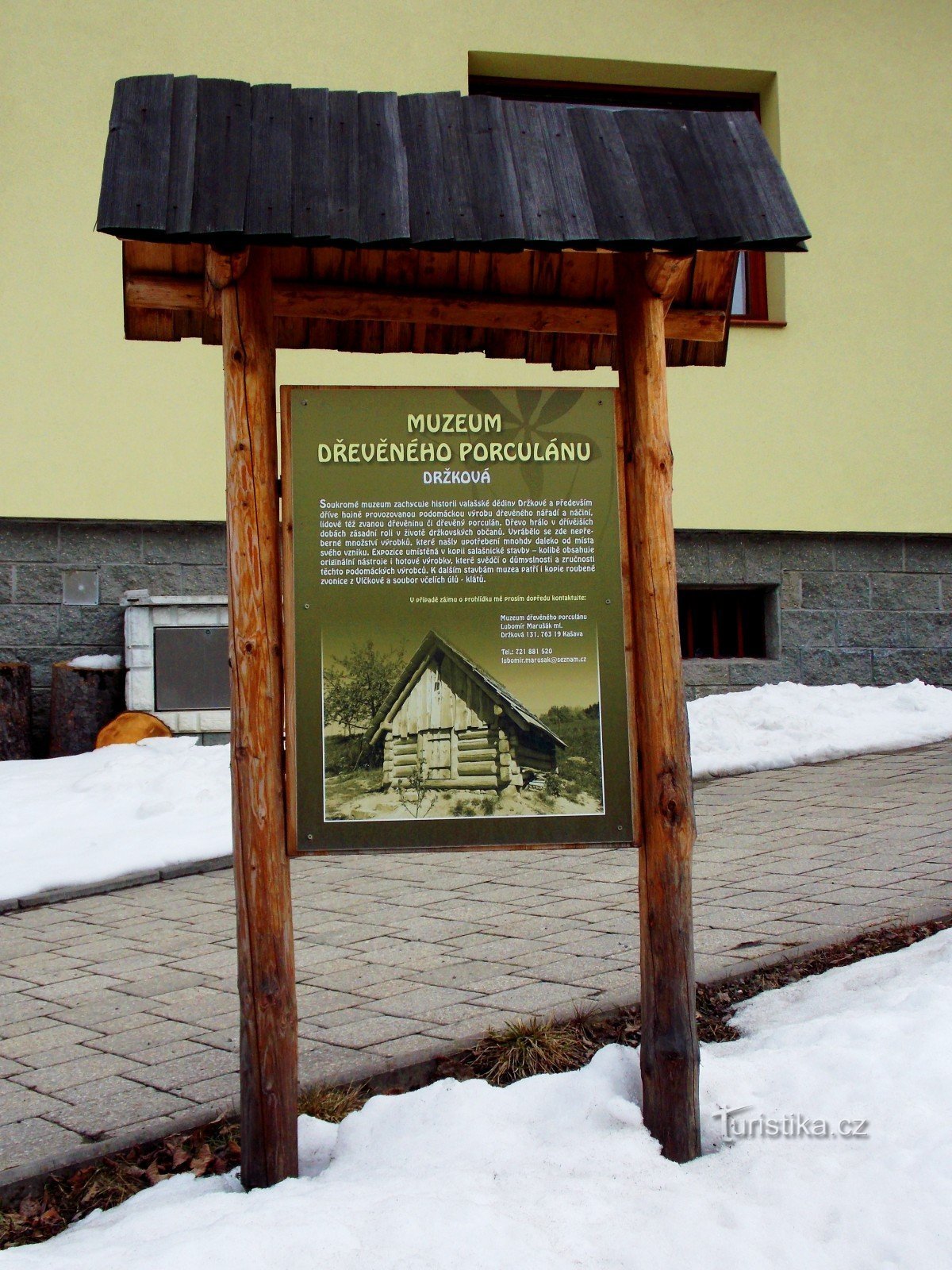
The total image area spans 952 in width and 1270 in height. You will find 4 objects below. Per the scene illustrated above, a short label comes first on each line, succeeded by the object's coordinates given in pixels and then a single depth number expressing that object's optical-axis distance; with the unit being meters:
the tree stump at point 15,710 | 8.70
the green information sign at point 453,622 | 2.83
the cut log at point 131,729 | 8.68
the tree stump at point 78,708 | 8.93
